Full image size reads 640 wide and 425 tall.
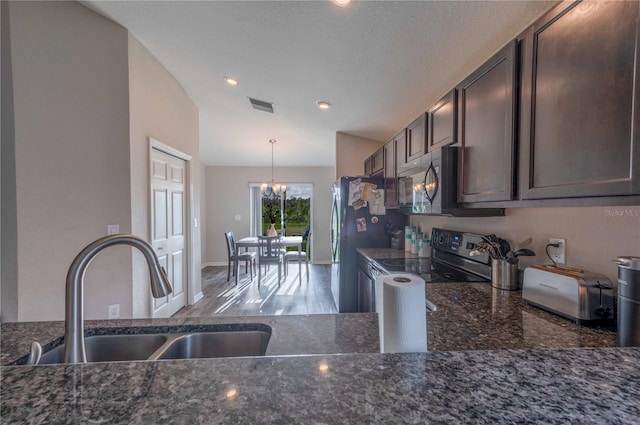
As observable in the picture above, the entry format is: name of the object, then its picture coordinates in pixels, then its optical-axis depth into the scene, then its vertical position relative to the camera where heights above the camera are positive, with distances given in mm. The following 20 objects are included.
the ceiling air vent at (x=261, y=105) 3412 +1335
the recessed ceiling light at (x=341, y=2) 1559 +1198
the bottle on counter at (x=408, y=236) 2748 -315
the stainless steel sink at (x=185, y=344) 969 -513
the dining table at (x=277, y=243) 4613 -659
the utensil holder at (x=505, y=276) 1398 -369
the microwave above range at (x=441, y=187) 1560 +118
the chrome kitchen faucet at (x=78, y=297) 648 -227
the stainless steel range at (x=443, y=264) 1707 -457
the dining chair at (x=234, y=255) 4660 -885
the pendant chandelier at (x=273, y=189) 5592 +350
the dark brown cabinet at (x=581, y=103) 705 +320
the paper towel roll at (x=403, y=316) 610 -258
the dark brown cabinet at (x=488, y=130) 1111 +362
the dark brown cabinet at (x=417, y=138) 1963 +534
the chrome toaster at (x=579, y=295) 956 -332
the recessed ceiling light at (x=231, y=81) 2934 +1394
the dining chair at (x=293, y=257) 4859 -945
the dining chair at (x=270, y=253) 4520 -811
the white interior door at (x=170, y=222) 2861 -195
